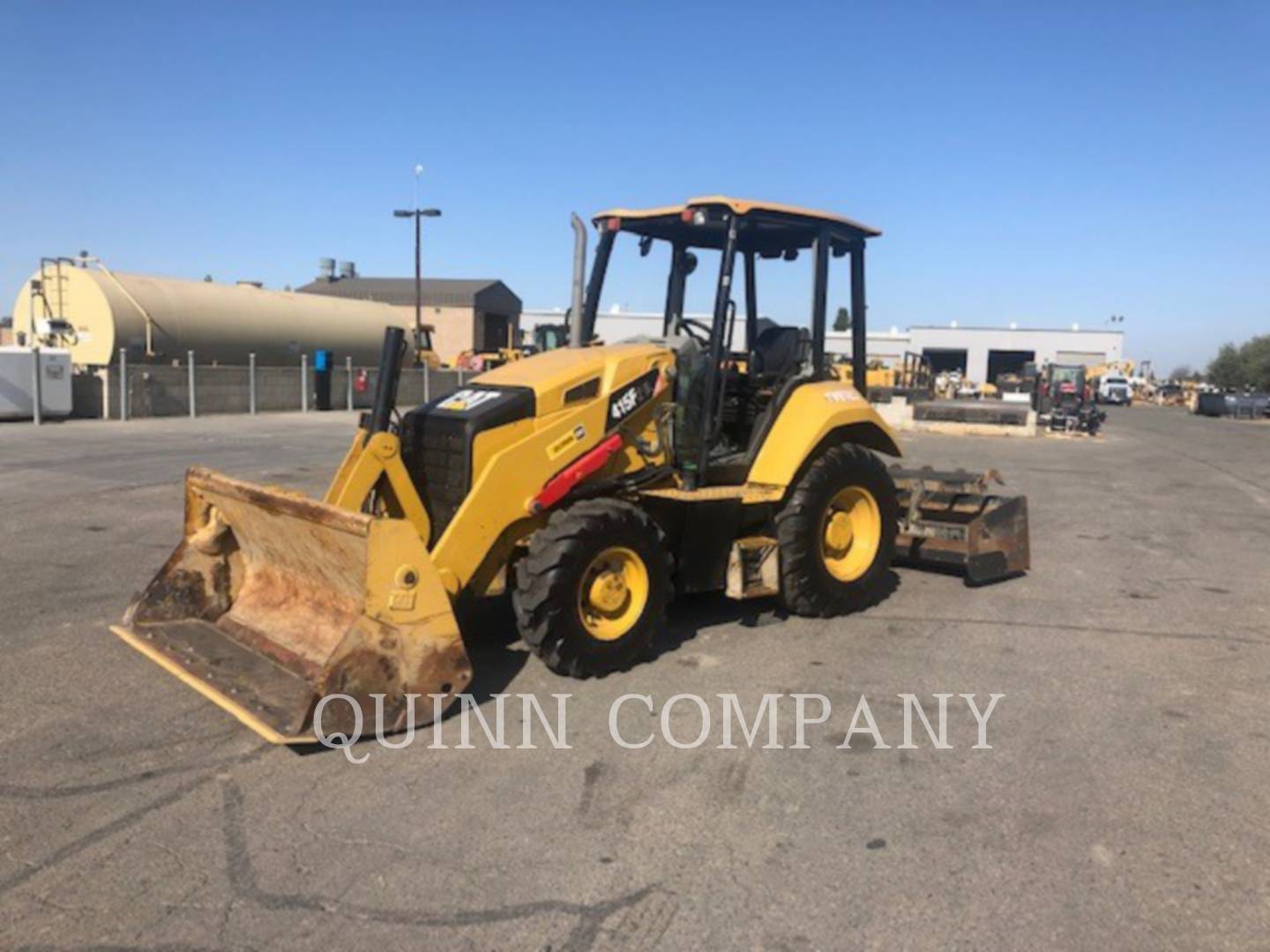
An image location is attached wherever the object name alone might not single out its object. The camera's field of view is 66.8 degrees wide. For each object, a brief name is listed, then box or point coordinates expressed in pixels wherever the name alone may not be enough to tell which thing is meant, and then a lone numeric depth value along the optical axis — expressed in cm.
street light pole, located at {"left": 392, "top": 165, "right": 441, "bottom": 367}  3306
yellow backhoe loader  430
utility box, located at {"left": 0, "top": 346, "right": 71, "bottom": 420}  1889
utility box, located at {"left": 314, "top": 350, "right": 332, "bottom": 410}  2716
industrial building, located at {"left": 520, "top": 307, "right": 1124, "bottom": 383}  8038
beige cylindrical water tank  2398
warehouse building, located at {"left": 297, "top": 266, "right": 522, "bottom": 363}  4822
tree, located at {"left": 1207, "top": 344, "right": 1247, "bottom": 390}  7973
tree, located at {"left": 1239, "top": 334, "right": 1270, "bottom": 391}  7394
